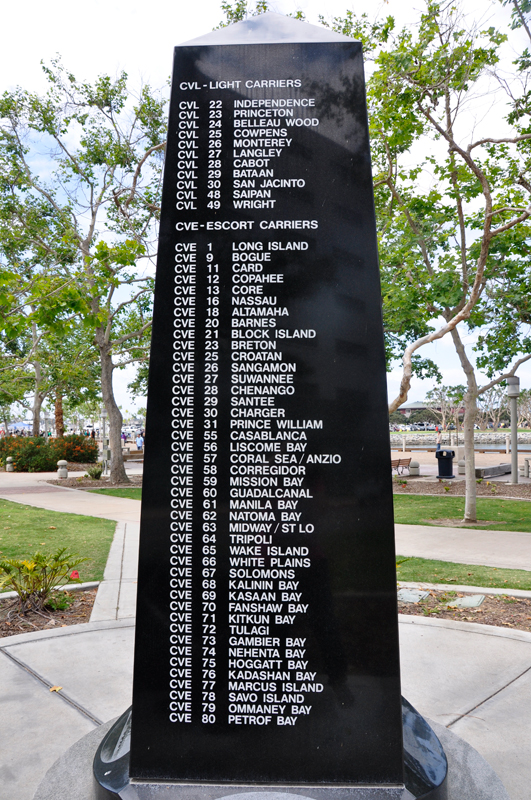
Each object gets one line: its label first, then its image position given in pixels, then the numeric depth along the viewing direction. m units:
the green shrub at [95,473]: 21.92
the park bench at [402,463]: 23.12
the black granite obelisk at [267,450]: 2.38
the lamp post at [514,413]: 18.50
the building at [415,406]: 95.22
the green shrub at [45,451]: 28.02
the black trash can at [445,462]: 21.14
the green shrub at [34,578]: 5.64
